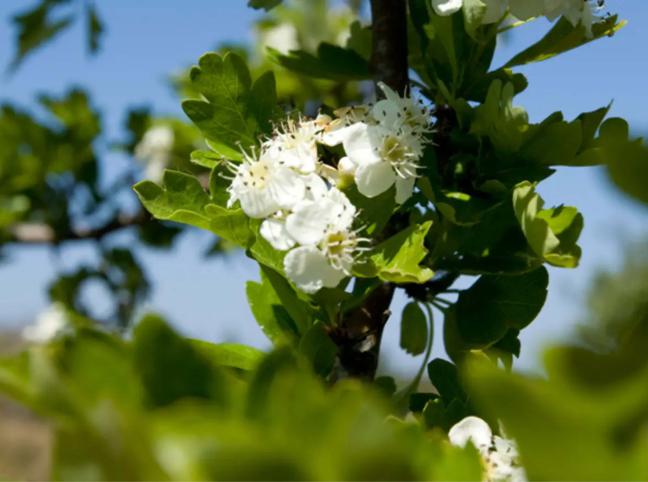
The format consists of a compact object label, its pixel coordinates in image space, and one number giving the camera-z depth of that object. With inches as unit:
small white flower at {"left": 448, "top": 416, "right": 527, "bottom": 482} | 15.7
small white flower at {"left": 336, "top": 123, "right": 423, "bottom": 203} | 16.8
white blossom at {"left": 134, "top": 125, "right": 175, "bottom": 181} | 35.1
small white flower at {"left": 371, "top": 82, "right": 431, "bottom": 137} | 17.3
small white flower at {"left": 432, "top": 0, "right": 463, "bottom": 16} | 17.4
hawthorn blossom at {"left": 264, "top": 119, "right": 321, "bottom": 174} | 16.8
